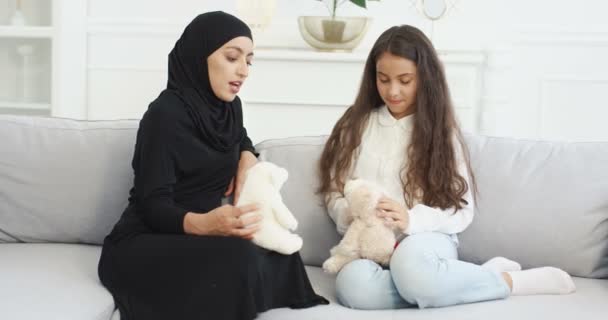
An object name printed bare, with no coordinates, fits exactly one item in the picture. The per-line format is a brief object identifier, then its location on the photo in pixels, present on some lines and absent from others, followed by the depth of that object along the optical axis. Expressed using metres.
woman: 1.82
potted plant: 3.29
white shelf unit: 3.78
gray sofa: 1.87
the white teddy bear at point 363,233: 1.99
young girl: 1.92
